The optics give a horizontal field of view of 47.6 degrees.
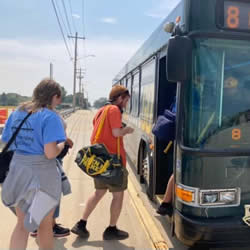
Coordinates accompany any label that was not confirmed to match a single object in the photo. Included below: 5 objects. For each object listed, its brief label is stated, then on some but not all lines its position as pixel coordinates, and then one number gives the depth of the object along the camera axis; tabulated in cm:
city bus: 268
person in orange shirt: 334
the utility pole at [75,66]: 4208
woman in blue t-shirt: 241
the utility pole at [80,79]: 7332
